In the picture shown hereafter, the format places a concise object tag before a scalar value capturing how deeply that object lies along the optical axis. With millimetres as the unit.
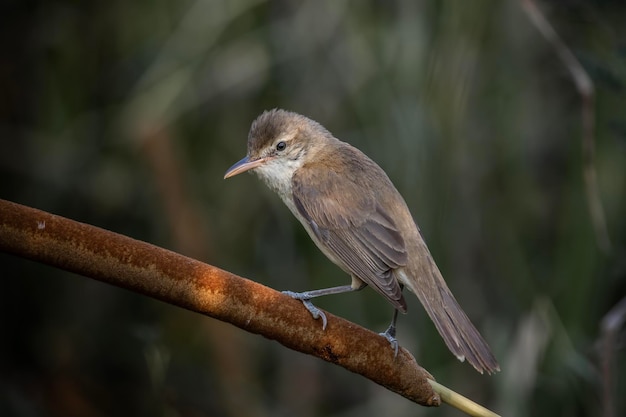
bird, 7543
